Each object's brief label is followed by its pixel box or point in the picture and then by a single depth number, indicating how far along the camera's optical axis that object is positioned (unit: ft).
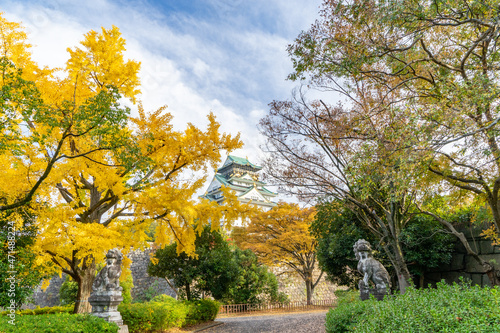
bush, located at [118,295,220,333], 27.81
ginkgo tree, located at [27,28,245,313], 20.63
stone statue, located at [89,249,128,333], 23.72
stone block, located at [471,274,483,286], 26.24
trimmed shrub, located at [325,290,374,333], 17.01
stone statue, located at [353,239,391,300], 21.13
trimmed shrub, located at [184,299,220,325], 35.53
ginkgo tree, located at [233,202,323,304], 53.11
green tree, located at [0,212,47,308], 17.61
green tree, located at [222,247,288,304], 54.08
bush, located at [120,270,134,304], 41.51
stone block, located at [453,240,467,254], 28.23
